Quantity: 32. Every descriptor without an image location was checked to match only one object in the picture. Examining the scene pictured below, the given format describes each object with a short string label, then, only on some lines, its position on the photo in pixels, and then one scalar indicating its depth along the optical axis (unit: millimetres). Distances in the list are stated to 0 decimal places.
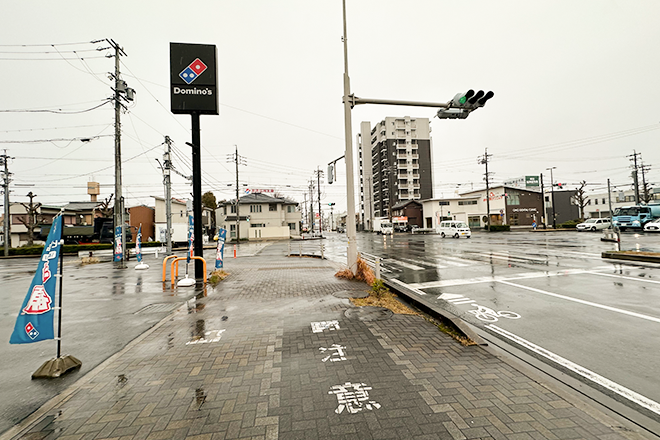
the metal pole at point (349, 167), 9625
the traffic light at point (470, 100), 8844
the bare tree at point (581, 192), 48369
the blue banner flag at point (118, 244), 18188
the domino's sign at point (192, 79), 10211
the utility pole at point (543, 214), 53756
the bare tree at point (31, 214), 32562
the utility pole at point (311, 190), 53941
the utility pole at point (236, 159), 41925
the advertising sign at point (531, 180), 49978
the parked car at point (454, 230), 34531
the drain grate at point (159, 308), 6720
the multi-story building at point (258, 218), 49500
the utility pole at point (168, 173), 20422
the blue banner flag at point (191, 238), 12188
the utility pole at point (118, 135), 18234
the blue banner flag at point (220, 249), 12002
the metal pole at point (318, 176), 47934
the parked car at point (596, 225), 36812
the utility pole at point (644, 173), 47406
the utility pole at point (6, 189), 27109
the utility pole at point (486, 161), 48984
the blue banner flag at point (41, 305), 3748
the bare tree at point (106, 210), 34188
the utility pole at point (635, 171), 41859
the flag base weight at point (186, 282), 9402
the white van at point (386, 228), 52288
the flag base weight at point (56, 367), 3721
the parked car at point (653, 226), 29030
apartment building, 74562
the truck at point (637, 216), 33625
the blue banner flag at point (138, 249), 16250
